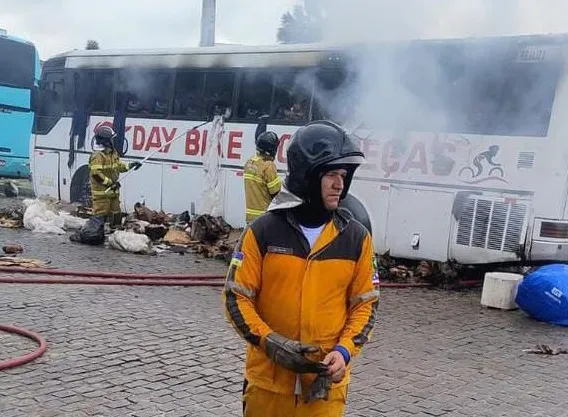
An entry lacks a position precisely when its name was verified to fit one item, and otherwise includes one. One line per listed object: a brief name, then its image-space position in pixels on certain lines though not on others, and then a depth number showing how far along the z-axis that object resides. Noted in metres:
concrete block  8.02
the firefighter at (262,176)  8.56
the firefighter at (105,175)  10.49
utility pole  16.16
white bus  8.27
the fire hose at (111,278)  7.68
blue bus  19.45
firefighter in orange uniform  2.62
